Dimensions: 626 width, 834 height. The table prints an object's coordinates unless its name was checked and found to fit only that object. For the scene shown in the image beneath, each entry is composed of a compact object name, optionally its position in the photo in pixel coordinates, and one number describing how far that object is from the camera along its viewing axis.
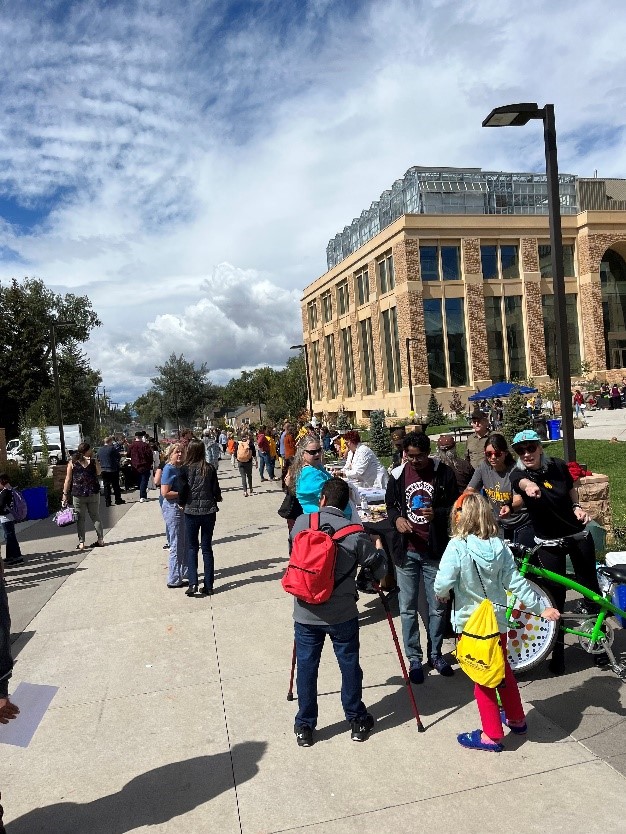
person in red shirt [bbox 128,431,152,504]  18.45
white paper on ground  3.26
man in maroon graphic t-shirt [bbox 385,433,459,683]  4.91
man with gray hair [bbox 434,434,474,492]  7.25
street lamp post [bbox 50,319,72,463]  26.04
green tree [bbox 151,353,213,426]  65.31
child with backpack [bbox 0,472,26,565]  10.27
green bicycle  4.65
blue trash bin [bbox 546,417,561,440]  23.25
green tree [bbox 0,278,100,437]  53.28
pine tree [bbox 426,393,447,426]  44.22
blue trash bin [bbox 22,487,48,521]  16.48
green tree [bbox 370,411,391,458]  28.19
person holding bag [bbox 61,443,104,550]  11.12
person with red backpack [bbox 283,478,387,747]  3.92
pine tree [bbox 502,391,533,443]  23.39
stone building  49.09
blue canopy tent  31.28
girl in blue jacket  4.05
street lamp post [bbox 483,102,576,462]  7.61
